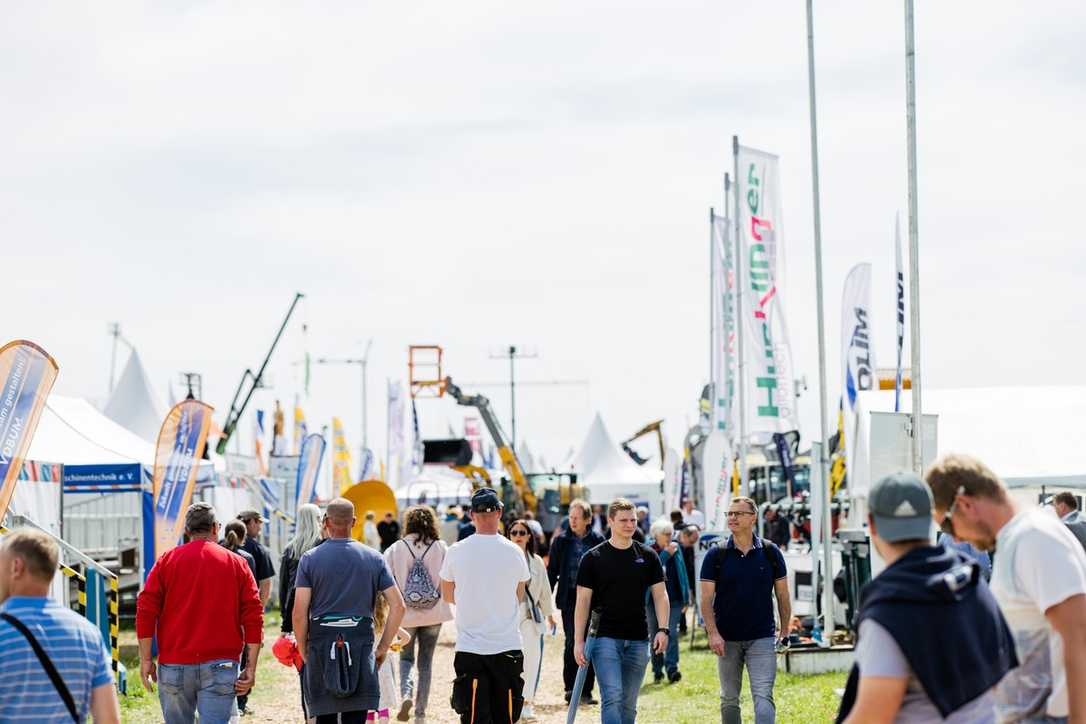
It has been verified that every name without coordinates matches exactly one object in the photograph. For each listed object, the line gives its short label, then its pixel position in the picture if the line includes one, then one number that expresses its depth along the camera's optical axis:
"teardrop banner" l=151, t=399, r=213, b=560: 16.97
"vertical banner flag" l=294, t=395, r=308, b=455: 54.04
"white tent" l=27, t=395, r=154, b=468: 18.75
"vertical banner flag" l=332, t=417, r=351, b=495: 44.41
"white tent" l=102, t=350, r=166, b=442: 34.34
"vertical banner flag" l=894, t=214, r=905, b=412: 14.54
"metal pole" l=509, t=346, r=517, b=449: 74.10
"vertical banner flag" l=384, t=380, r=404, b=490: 60.88
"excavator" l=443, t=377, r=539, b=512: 41.06
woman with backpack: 11.75
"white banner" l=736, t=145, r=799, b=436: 20.06
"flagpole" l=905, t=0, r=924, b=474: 11.50
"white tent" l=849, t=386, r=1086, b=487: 18.11
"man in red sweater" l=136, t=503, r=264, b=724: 8.18
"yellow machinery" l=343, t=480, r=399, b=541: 36.19
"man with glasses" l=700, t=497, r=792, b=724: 9.43
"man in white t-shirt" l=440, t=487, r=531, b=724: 9.06
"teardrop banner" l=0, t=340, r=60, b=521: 11.90
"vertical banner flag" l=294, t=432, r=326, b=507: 27.86
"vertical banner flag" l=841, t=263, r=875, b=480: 20.44
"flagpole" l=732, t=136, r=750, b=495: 20.08
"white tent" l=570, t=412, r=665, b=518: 55.31
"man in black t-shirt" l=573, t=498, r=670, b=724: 9.51
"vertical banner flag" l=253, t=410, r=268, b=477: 53.50
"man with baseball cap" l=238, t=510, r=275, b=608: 13.91
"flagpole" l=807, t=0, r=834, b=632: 15.71
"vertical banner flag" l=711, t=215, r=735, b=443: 24.91
